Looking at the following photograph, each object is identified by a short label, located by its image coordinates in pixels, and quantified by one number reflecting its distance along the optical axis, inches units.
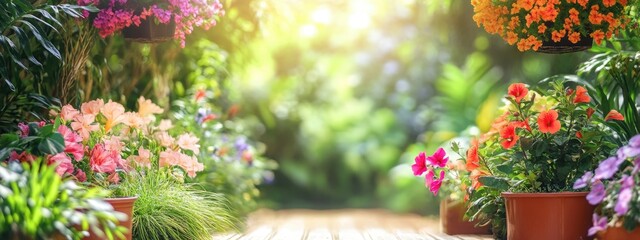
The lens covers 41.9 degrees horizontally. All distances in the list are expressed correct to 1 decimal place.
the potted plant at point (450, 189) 148.3
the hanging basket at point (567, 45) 138.9
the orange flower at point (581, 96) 138.4
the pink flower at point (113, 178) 134.3
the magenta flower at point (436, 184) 147.3
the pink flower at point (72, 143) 124.5
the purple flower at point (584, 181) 114.1
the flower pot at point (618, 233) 110.9
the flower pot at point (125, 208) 120.9
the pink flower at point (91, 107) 141.9
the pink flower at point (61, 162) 120.4
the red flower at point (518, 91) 138.1
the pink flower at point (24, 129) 130.6
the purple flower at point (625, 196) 103.6
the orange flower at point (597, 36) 135.7
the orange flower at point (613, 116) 135.7
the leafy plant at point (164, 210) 138.2
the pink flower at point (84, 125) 134.7
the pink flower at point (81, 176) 130.5
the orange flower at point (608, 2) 132.6
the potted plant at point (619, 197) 105.6
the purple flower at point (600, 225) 110.3
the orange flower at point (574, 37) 135.4
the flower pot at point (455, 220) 178.7
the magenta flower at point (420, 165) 147.3
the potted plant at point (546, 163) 131.4
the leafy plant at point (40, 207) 99.6
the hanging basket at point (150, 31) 148.1
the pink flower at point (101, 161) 131.0
